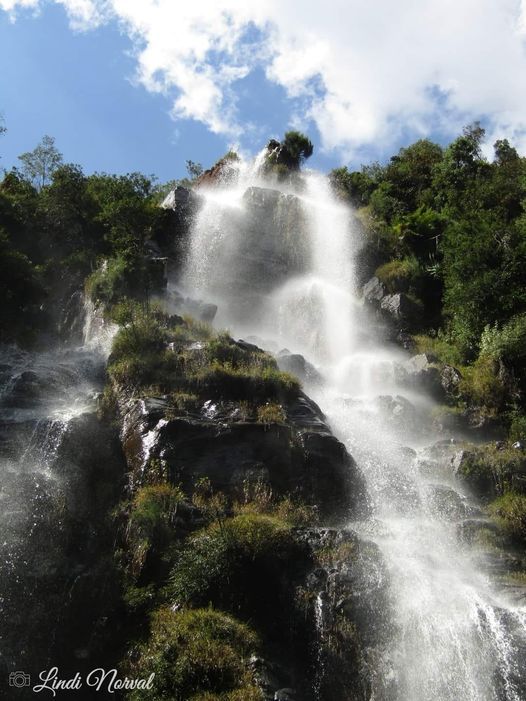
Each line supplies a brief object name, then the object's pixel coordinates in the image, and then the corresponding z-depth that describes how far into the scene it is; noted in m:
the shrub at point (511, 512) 12.41
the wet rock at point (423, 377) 18.70
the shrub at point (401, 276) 25.66
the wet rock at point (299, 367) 18.83
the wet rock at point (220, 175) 36.88
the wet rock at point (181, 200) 29.17
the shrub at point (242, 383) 14.84
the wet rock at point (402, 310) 24.00
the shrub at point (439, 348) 21.14
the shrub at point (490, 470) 14.01
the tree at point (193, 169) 43.91
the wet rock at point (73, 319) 21.86
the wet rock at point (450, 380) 18.47
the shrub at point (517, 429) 16.45
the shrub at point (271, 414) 13.98
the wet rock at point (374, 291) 24.92
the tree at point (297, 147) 38.09
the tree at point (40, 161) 34.09
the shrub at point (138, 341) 16.22
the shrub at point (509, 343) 18.92
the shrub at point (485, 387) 17.98
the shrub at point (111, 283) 20.93
